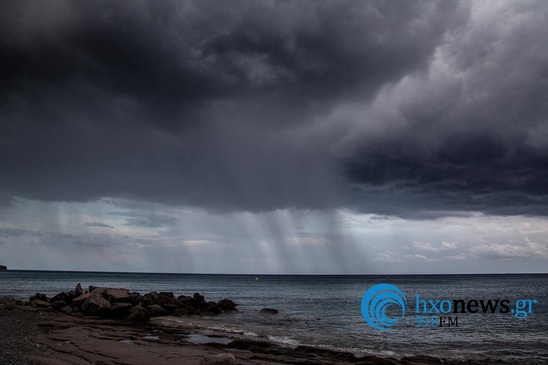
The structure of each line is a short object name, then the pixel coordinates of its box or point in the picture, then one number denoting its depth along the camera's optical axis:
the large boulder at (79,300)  38.25
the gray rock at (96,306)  35.12
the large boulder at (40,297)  45.47
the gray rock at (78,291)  44.25
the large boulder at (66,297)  41.59
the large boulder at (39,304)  40.17
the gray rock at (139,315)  32.69
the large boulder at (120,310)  34.44
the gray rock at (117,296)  38.59
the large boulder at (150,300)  40.59
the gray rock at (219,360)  15.04
